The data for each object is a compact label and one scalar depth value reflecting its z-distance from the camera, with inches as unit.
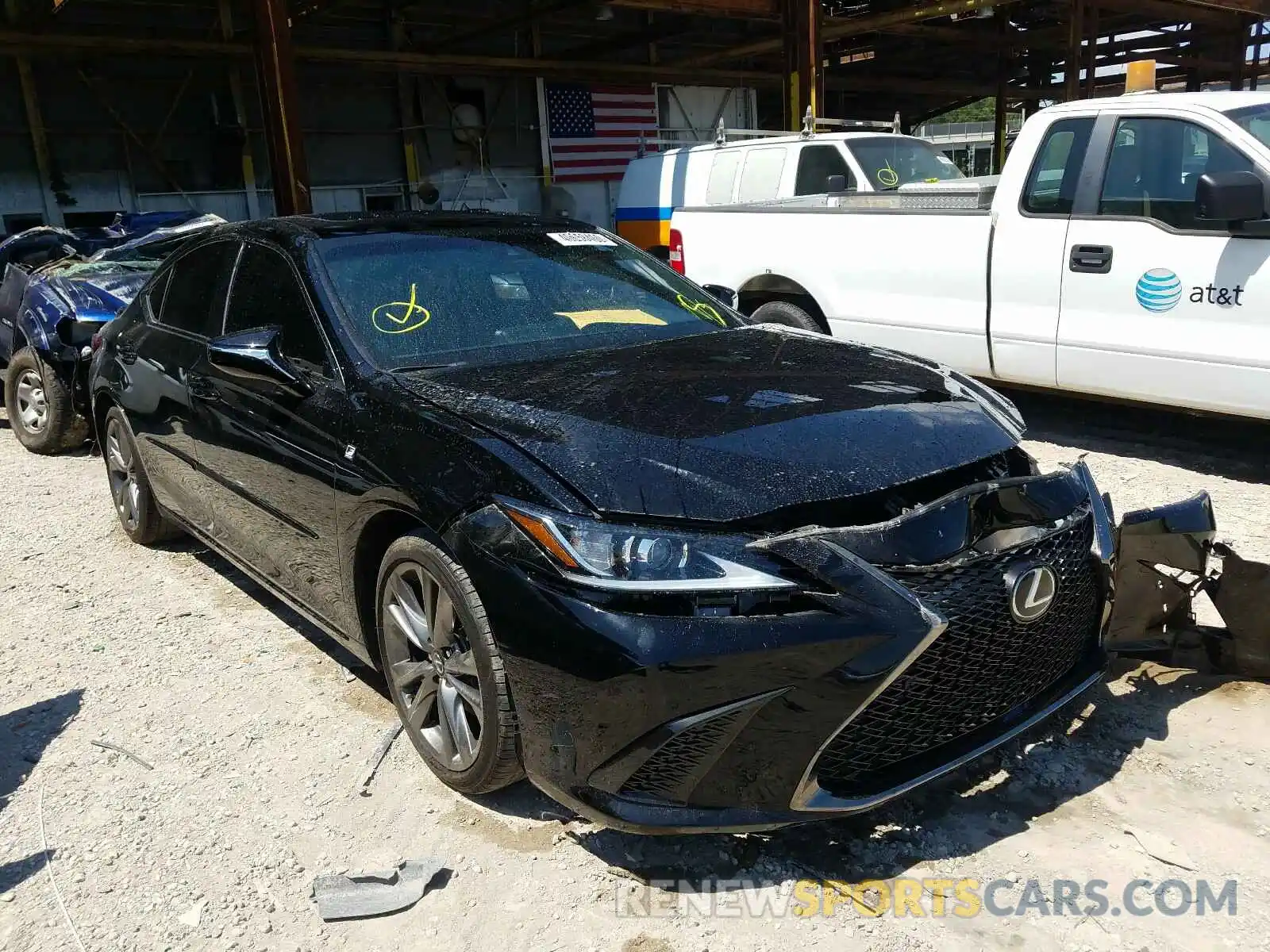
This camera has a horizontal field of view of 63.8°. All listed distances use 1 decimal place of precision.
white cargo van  410.6
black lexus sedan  89.0
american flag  764.0
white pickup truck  195.2
